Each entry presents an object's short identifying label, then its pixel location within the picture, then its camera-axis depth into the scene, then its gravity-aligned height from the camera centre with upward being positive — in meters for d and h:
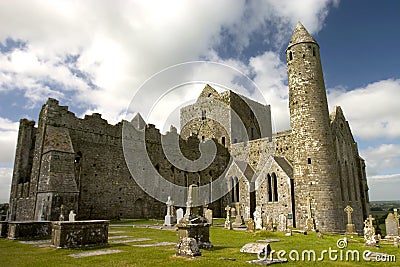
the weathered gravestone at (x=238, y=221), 20.70 -1.47
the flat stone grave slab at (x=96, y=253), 8.52 -1.57
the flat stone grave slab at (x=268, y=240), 11.96 -1.68
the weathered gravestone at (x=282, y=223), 17.44 -1.35
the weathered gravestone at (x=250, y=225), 17.48 -1.45
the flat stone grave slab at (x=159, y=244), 10.32 -1.58
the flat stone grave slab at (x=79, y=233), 9.79 -1.15
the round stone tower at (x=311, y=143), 20.75 +4.25
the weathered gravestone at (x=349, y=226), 17.75 -1.52
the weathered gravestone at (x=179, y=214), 19.11 -0.89
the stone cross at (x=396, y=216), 16.36 -0.84
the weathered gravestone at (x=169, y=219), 18.84 -1.20
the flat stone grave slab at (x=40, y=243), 10.43 -1.59
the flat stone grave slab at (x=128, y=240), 11.18 -1.58
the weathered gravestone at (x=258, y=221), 18.06 -1.26
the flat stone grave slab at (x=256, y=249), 8.22 -1.40
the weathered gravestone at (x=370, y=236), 12.51 -1.54
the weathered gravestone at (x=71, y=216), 16.08 -0.88
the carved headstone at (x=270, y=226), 17.93 -1.54
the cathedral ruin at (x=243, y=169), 19.58 +2.47
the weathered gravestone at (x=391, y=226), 16.56 -1.42
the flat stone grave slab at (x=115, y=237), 12.74 -1.58
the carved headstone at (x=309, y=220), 18.83 -1.28
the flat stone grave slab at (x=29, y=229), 12.35 -1.26
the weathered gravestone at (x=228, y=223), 18.52 -1.43
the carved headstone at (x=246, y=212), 26.41 -1.04
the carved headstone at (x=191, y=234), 8.33 -1.08
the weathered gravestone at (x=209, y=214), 19.61 -0.94
